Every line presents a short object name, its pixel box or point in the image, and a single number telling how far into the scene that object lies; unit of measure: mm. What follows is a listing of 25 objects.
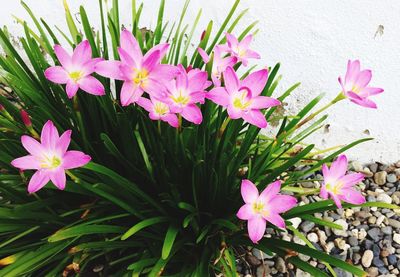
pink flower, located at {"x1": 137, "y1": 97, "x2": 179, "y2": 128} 315
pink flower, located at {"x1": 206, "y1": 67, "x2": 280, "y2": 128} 298
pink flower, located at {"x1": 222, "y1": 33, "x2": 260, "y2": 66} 380
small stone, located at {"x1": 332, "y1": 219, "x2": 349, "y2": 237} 526
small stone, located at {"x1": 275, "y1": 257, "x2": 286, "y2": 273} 476
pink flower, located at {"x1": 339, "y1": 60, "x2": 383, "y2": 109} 335
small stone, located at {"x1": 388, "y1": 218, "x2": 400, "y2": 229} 544
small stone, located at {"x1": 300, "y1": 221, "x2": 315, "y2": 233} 524
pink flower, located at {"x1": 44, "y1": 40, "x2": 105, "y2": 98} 296
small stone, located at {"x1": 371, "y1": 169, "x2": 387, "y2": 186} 598
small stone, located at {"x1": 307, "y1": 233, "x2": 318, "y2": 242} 517
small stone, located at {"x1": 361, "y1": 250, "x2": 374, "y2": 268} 503
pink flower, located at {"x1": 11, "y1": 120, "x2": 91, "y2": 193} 288
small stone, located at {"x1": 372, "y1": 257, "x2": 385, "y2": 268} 505
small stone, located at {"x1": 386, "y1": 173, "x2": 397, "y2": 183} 600
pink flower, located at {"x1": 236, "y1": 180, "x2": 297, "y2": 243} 309
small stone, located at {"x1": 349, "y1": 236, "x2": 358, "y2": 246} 520
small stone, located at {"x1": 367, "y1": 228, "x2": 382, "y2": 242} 530
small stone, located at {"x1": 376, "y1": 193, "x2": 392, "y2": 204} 570
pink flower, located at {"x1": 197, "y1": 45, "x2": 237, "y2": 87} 362
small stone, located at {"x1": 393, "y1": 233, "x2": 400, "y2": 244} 530
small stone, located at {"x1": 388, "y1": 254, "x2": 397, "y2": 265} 509
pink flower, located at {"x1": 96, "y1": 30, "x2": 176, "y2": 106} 282
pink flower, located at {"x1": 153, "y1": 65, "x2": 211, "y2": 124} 294
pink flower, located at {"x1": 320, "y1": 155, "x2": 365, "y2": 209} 329
